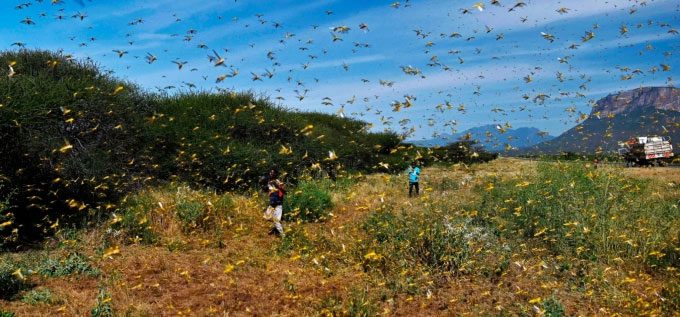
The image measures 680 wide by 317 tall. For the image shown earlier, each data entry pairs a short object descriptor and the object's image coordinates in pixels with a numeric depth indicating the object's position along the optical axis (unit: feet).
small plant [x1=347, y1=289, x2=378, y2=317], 23.35
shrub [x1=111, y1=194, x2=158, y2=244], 39.65
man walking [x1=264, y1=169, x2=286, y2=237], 42.28
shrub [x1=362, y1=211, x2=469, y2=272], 30.27
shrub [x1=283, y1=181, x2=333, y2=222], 49.85
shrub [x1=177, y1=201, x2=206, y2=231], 43.12
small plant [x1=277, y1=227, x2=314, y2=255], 36.99
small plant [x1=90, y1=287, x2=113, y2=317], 23.18
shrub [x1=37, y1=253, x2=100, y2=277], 29.94
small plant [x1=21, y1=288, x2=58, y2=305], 24.98
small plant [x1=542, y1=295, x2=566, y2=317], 22.38
